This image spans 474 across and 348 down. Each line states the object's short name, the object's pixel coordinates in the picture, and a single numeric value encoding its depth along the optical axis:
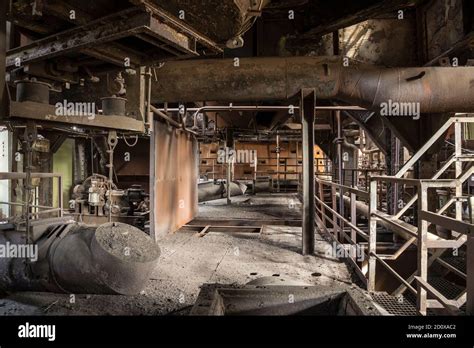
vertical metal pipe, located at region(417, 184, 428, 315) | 2.62
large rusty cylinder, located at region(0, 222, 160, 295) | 3.19
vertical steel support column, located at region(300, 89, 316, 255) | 4.93
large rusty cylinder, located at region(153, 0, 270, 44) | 2.23
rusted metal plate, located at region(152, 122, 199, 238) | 5.94
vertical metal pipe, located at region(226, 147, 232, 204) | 11.02
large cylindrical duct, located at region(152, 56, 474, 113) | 4.29
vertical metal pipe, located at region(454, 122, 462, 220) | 3.87
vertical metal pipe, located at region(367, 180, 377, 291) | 3.49
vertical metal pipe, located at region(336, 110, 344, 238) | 8.55
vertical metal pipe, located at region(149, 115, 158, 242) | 5.71
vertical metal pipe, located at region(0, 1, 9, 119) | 2.08
